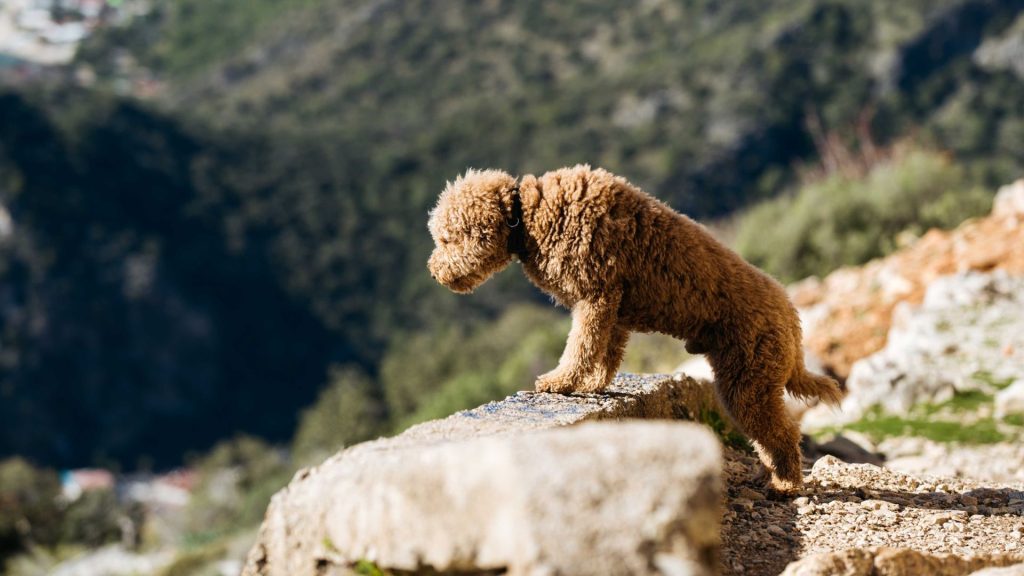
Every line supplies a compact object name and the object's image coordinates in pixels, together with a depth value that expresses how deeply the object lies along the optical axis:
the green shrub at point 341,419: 38.69
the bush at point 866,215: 19.78
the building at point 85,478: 56.31
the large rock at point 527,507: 3.23
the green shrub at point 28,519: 28.78
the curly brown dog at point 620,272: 5.54
